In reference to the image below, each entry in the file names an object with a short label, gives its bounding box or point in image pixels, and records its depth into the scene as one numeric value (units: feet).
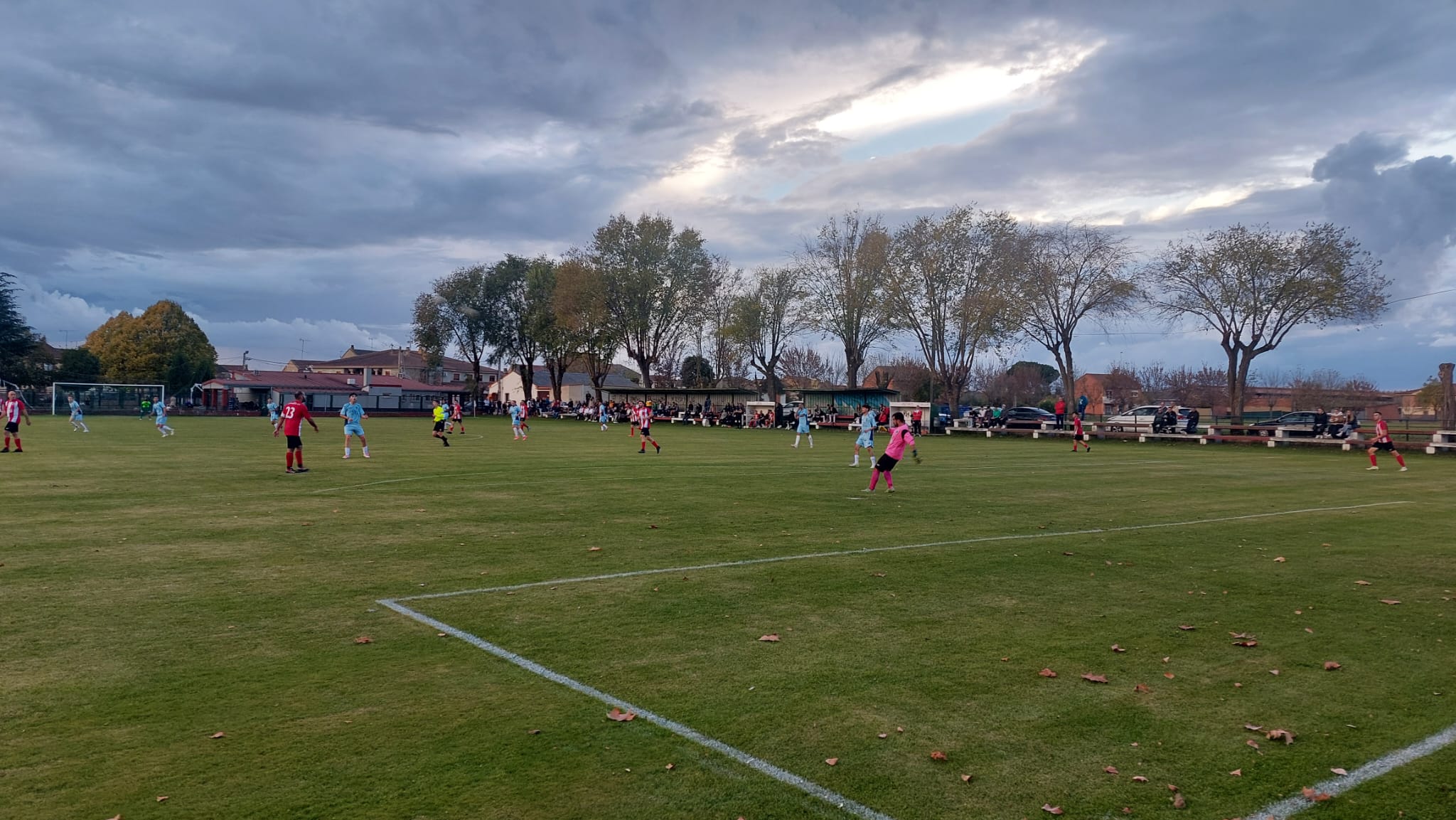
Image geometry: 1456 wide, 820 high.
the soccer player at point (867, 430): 86.02
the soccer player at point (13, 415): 84.53
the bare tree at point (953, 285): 185.37
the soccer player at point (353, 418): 79.87
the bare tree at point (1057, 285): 181.16
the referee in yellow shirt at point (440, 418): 116.57
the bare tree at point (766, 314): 236.22
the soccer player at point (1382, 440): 82.53
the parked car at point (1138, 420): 161.17
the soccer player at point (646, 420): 103.86
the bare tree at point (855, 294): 203.00
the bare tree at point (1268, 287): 158.30
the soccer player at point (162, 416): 130.31
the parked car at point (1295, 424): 135.30
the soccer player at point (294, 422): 65.26
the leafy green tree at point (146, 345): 291.58
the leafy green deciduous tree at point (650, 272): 236.22
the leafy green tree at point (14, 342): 255.29
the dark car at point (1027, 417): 172.55
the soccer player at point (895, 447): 56.67
